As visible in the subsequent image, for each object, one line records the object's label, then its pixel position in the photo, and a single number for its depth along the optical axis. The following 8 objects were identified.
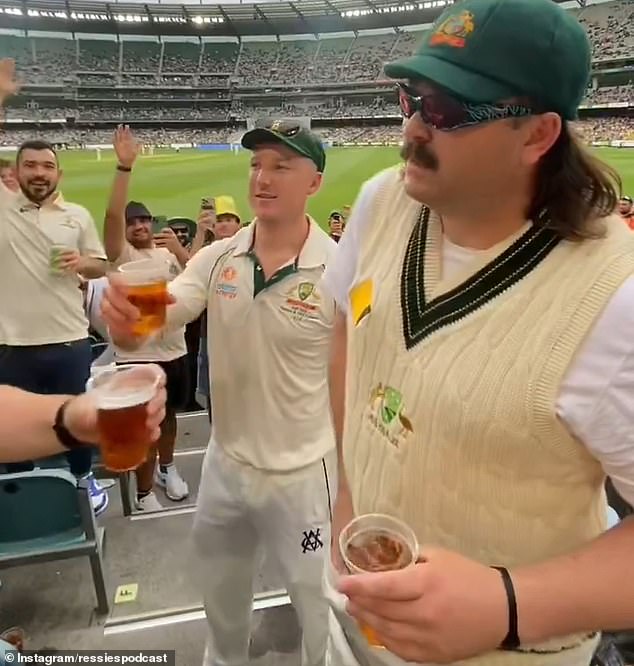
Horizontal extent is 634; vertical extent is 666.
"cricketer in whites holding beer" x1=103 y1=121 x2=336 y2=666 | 1.89
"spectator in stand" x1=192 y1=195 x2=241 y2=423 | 3.63
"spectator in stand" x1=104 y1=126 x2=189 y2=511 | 3.30
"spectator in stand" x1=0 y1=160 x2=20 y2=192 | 4.24
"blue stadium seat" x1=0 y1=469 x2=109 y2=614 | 2.32
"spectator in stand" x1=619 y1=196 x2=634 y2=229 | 6.22
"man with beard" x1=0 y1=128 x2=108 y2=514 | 3.20
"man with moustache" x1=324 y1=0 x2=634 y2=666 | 0.79
